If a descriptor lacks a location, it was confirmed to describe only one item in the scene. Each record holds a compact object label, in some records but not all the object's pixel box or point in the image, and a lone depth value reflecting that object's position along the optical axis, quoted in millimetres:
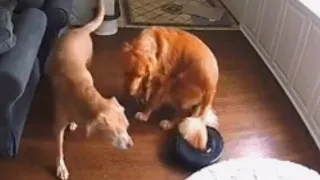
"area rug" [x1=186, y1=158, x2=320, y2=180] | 1718
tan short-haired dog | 1628
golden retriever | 2115
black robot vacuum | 2041
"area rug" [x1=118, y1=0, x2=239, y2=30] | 3344
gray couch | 1671
